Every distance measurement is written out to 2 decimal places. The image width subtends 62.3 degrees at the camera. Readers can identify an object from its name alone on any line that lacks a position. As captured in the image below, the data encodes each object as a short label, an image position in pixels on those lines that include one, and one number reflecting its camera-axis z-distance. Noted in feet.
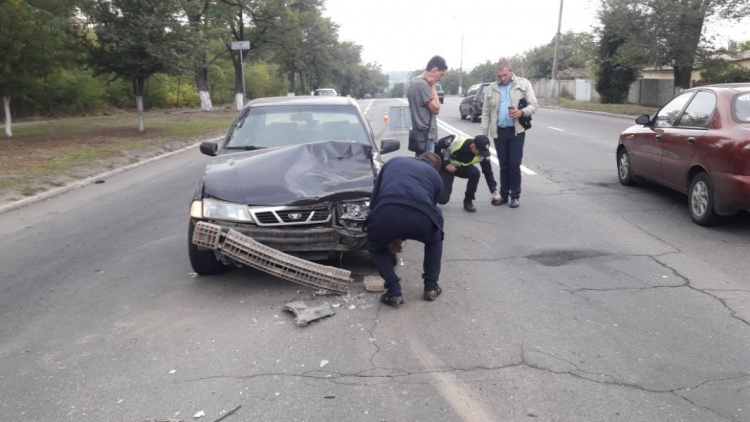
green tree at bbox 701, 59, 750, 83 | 93.30
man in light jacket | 26.86
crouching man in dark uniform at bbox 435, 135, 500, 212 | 25.08
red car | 21.89
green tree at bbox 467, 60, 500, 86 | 325.42
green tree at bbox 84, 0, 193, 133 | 62.44
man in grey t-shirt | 25.53
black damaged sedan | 17.20
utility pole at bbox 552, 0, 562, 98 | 135.13
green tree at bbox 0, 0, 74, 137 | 53.01
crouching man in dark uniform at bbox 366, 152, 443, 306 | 15.51
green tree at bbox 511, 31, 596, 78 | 209.36
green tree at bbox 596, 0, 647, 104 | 93.71
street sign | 86.67
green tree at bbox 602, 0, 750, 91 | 86.38
